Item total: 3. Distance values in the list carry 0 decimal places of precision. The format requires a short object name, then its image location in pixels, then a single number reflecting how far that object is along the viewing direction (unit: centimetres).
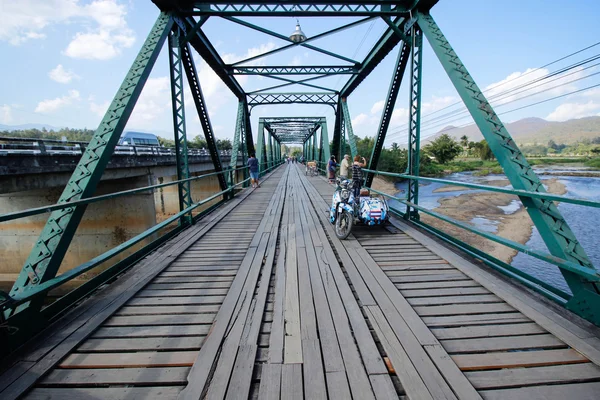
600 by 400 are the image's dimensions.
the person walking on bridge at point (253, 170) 1239
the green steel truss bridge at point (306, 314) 174
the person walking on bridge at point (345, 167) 725
